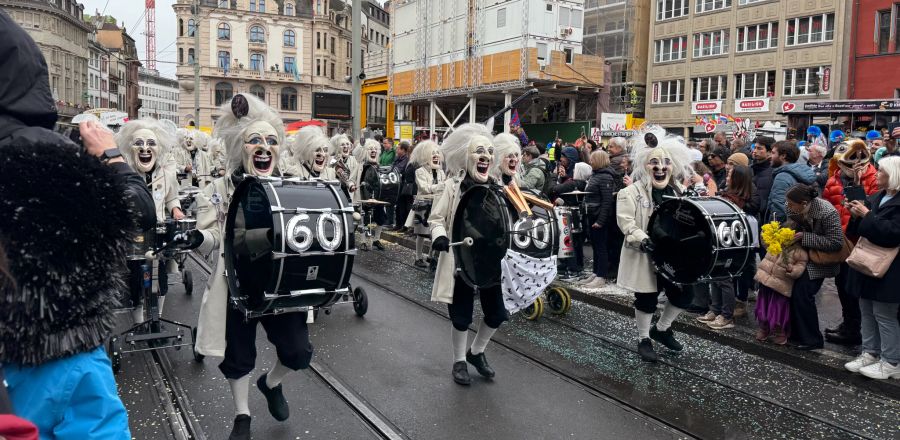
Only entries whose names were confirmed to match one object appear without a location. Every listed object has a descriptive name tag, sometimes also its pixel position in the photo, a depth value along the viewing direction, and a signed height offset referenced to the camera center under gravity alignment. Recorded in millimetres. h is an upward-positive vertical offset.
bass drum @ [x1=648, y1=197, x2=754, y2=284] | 6051 -690
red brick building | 31859 +5280
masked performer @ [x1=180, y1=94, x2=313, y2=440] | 4566 -1110
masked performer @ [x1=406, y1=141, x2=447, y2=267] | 10840 -329
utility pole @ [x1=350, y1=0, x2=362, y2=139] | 17969 +2327
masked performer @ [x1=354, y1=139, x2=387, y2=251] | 13156 -533
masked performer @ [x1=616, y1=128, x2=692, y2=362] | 6609 -618
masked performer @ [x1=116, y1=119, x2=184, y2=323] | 7055 -145
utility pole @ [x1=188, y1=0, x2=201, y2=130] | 29844 +3908
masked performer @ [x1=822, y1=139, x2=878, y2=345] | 7160 -256
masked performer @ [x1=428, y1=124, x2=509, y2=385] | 5895 -1008
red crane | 143375 +25666
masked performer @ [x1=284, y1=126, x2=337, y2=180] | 10039 +20
